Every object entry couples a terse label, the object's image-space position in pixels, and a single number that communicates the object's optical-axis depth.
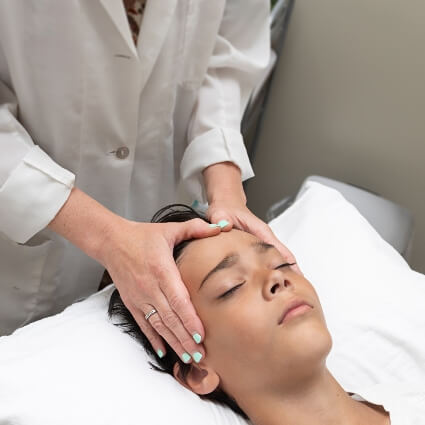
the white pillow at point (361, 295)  1.18
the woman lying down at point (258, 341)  0.88
